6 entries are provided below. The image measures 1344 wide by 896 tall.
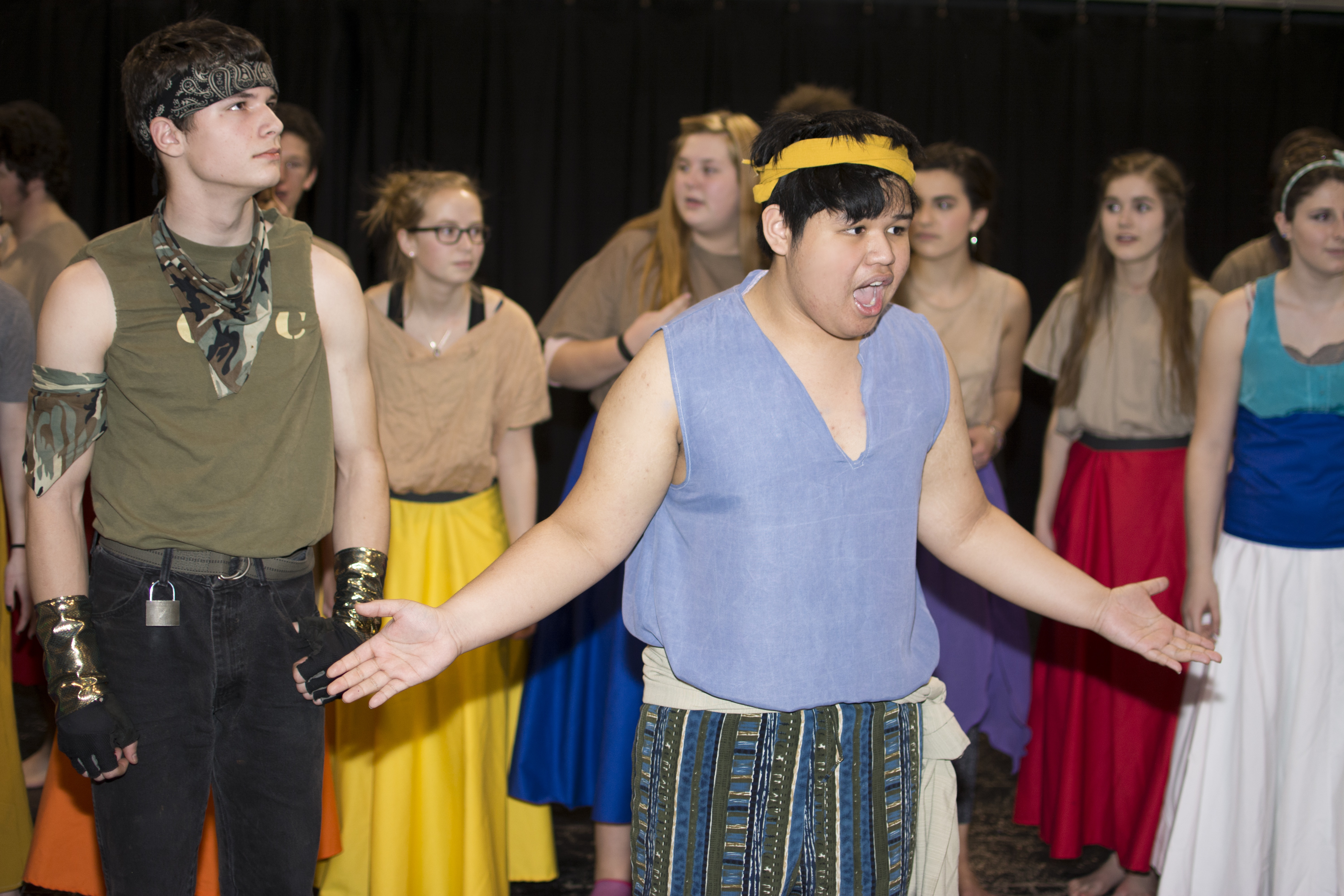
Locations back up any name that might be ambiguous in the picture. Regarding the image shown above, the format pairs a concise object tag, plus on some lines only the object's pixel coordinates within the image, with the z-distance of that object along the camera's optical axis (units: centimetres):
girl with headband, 257
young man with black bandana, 174
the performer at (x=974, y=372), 293
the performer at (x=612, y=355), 279
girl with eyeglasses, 271
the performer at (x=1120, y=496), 310
